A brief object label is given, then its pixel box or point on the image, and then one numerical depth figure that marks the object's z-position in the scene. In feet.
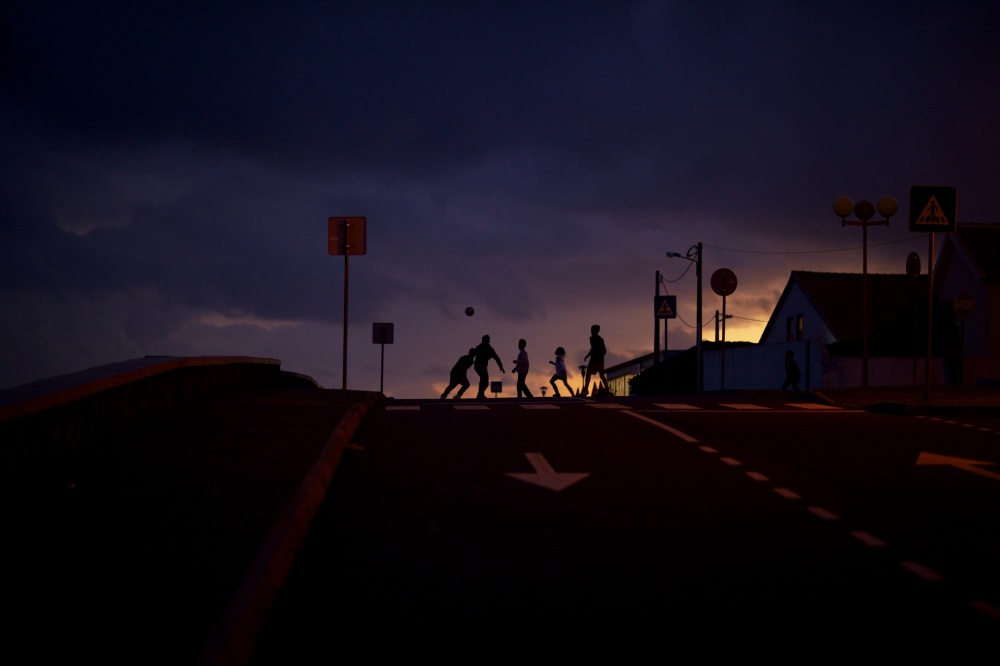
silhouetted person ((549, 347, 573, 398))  114.62
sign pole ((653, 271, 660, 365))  175.11
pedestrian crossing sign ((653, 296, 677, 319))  136.36
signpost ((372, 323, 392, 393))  139.85
